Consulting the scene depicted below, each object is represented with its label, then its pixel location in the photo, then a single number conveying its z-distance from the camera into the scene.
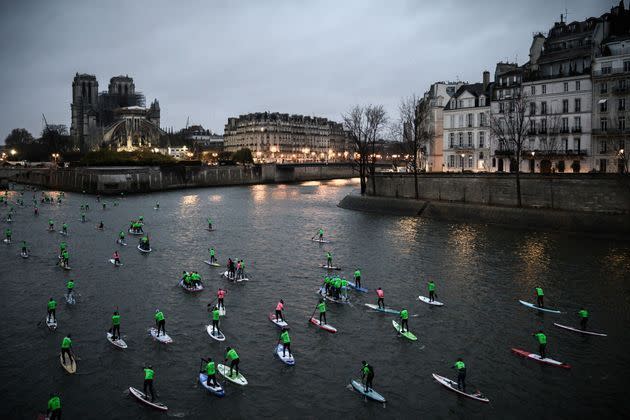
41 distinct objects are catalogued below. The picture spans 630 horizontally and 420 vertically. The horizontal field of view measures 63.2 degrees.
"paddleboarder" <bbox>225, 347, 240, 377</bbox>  24.27
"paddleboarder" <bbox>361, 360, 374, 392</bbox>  22.89
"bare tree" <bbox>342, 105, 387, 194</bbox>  96.56
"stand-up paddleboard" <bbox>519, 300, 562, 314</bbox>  33.94
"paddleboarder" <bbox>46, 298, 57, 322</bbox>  31.15
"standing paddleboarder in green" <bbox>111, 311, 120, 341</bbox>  28.72
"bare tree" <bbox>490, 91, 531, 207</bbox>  79.50
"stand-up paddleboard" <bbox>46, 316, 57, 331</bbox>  31.00
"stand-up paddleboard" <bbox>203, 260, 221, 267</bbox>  48.08
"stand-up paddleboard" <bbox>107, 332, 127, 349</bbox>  28.19
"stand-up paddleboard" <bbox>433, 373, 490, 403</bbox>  22.77
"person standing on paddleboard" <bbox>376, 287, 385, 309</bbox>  34.28
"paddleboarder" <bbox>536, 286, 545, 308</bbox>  34.22
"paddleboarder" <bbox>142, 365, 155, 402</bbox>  22.29
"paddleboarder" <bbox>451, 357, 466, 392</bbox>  23.05
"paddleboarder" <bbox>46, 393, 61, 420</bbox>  20.19
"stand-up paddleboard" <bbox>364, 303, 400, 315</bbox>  33.94
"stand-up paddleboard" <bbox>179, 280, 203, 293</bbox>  39.41
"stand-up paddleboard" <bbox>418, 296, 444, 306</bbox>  35.75
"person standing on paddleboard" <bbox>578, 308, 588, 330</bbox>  29.61
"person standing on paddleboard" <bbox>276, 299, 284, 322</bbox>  31.81
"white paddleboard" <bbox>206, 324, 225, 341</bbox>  29.39
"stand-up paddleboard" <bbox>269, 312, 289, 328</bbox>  31.31
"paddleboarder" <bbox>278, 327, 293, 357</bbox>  26.53
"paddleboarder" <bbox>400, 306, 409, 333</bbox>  29.70
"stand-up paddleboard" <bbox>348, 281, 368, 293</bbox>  39.28
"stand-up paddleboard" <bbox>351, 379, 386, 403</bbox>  22.67
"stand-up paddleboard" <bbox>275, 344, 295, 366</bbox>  26.14
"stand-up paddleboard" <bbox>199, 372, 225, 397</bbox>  23.12
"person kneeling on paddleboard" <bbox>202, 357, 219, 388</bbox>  23.22
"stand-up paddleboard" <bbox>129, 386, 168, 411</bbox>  21.97
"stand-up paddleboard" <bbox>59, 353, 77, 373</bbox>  25.22
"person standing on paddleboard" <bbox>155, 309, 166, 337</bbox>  28.94
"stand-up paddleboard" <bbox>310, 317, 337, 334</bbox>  30.78
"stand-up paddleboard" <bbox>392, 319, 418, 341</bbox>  29.53
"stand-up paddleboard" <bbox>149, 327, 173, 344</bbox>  28.81
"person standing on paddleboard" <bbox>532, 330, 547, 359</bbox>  25.97
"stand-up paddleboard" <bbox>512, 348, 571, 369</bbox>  25.81
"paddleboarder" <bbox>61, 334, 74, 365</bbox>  25.36
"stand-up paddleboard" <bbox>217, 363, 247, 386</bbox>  24.19
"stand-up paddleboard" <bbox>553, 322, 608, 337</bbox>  29.91
